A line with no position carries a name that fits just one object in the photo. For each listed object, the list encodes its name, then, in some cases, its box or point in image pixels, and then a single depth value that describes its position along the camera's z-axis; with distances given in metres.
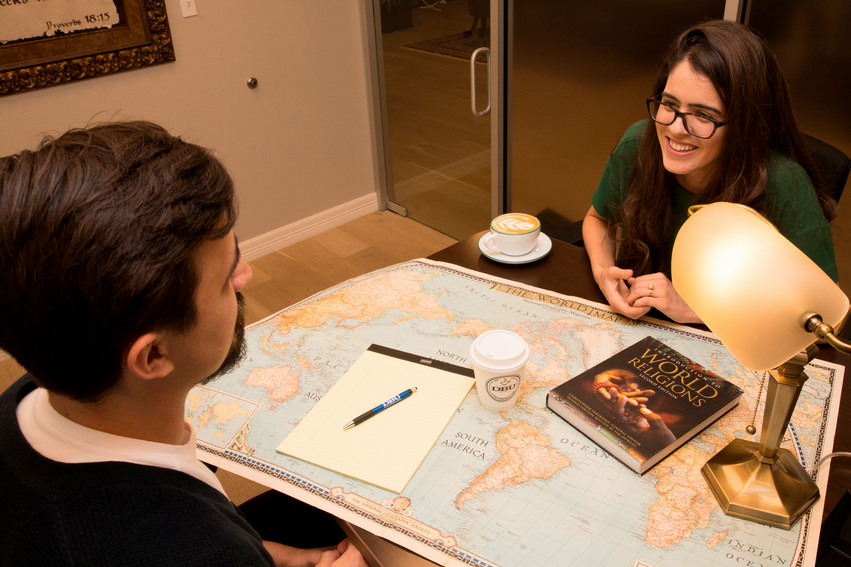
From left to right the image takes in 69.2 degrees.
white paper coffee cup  0.99
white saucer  1.45
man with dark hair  0.64
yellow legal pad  0.96
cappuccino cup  1.44
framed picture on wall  2.28
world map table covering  0.82
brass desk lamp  0.68
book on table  0.94
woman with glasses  1.26
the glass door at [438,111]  2.79
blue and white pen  1.04
